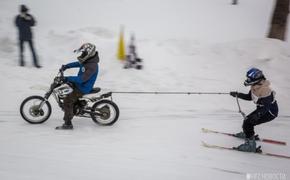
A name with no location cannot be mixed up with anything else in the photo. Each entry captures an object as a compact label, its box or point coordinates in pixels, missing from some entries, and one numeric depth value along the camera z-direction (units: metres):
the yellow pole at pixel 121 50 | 24.89
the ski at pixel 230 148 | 14.47
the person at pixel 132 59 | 23.91
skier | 14.16
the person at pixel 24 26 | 23.19
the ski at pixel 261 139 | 15.66
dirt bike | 15.52
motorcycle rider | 15.30
